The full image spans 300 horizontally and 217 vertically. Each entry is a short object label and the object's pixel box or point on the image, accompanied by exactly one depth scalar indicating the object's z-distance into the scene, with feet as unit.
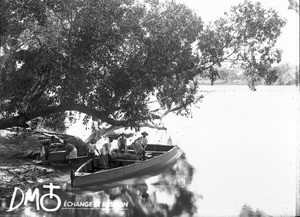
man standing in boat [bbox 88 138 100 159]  65.98
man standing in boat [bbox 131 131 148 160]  70.18
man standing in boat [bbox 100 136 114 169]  62.40
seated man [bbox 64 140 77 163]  67.26
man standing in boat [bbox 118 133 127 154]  70.18
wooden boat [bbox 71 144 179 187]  54.03
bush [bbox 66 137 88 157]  77.89
